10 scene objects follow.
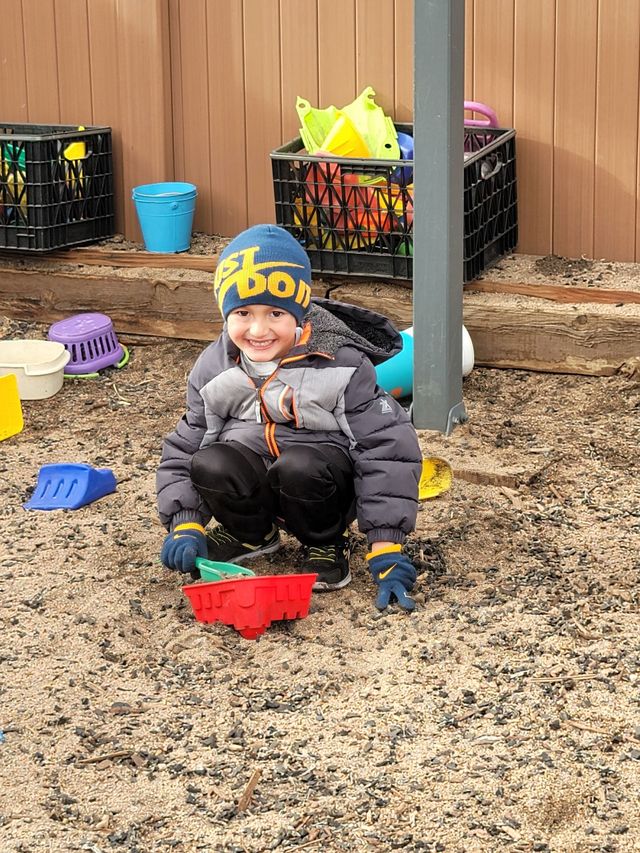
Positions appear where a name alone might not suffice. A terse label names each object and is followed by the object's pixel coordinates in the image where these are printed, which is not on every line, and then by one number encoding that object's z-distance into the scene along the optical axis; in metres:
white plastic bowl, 5.00
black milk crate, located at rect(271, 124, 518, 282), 4.93
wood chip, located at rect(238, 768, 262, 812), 2.50
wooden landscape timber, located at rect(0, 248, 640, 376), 4.87
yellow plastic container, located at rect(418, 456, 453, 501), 3.98
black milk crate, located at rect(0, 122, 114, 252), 5.50
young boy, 3.26
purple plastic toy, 5.30
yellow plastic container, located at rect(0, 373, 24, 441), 4.61
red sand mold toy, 3.09
